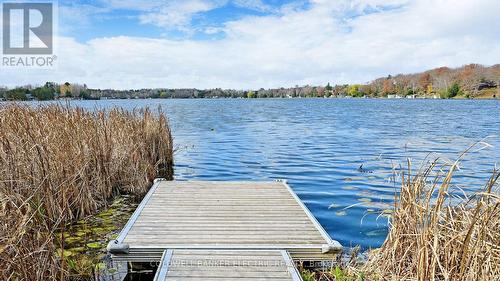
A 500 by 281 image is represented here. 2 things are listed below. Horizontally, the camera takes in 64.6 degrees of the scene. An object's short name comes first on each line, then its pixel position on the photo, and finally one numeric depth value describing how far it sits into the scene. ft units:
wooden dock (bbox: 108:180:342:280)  16.58
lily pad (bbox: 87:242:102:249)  19.47
